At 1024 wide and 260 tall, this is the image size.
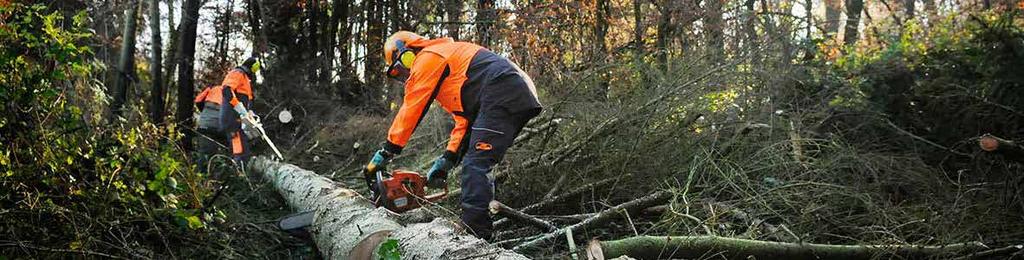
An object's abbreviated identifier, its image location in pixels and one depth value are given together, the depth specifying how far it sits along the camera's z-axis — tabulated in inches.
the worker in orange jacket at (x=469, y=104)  148.9
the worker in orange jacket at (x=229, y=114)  282.2
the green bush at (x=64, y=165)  116.1
